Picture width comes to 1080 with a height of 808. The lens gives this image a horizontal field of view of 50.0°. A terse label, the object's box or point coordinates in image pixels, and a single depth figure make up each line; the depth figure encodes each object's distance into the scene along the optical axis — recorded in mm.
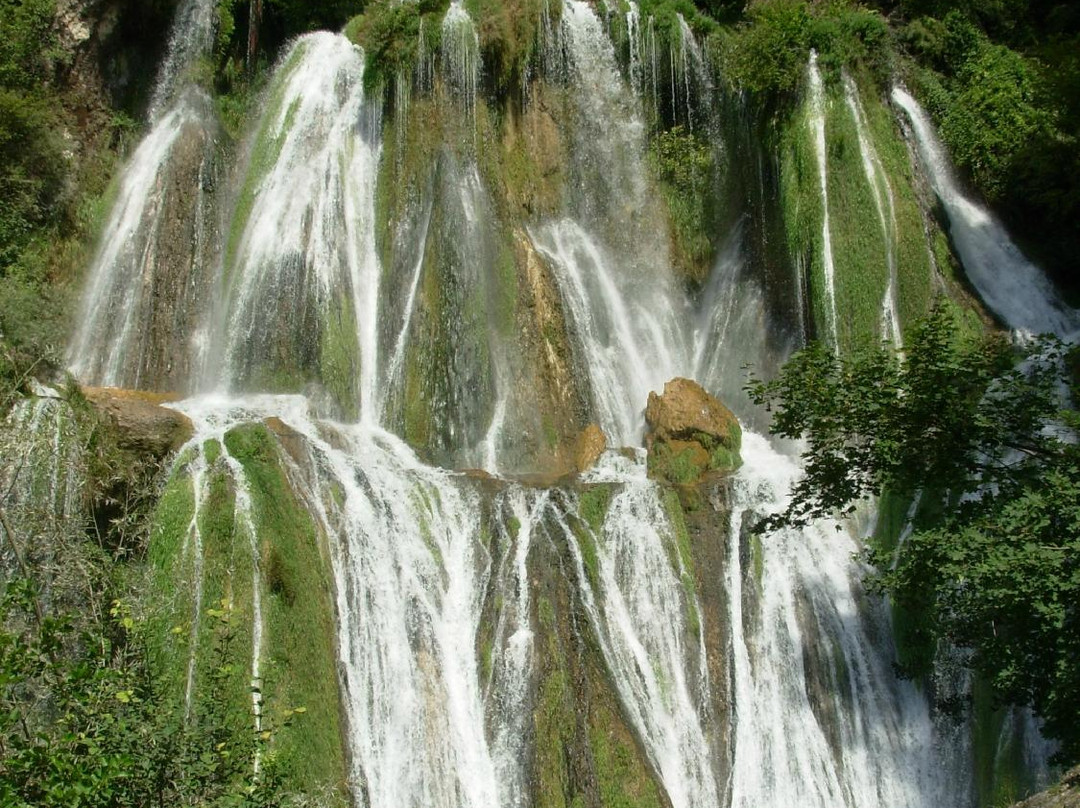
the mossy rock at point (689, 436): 16578
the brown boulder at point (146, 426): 13109
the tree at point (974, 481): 10352
